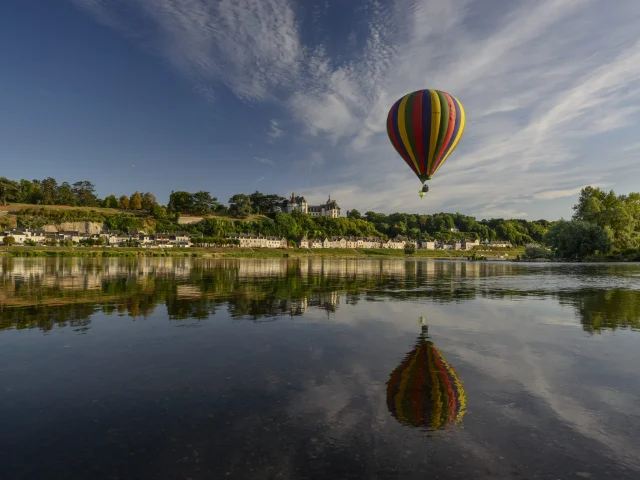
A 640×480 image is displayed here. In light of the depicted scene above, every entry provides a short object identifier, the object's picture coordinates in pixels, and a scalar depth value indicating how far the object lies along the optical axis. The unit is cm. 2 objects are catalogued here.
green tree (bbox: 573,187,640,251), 8981
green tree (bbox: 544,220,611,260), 8794
